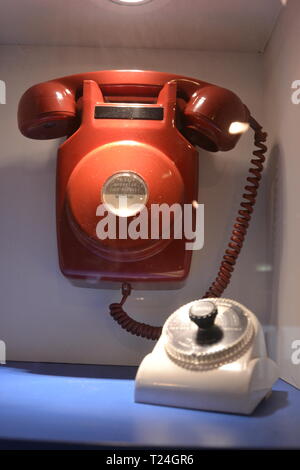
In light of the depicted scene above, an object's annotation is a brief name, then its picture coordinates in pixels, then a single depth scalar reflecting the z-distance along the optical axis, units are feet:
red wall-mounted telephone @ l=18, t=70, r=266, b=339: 3.17
